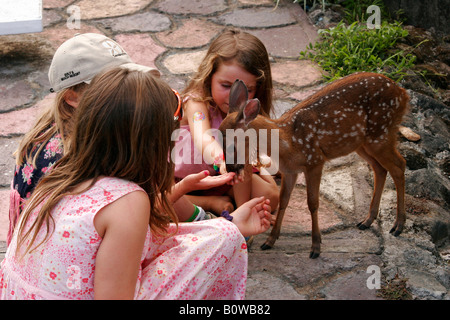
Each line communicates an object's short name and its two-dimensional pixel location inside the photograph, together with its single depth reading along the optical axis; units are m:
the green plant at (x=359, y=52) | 5.29
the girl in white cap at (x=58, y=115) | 2.88
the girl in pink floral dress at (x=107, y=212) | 2.28
